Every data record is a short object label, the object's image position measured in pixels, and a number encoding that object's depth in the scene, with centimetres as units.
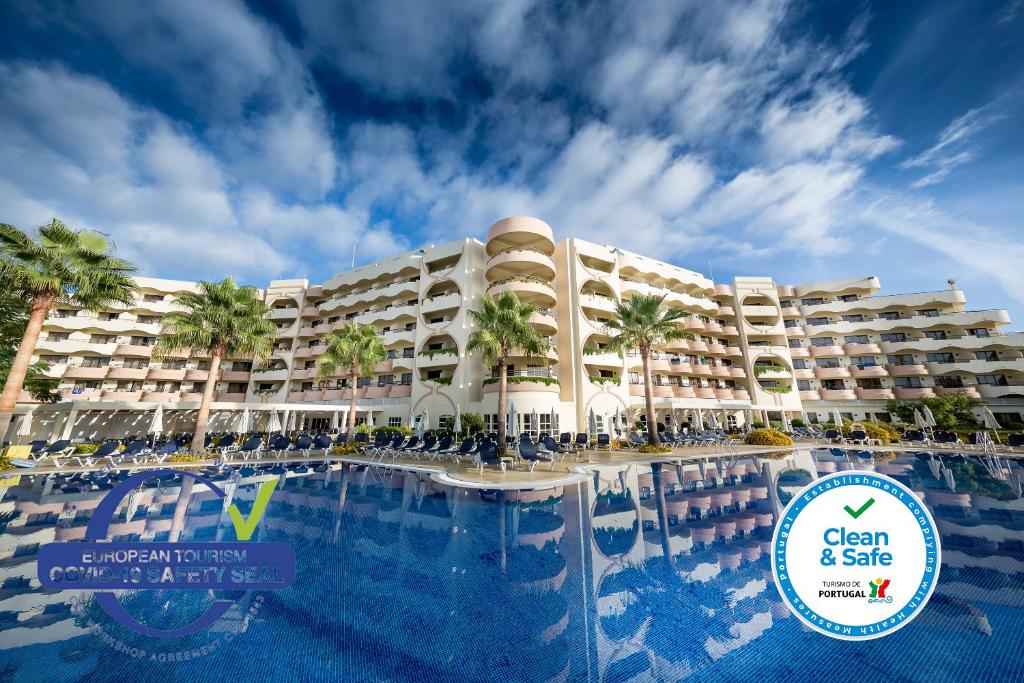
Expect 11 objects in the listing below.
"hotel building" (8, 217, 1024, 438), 2883
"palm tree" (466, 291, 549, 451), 1947
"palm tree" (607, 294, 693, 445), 2323
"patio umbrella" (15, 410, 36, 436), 1697
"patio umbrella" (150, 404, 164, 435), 1775
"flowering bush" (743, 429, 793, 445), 2528
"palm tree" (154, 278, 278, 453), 2053
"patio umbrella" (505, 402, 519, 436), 1964
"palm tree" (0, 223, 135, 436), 1591
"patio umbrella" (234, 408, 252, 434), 1950
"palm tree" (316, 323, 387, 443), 2402
